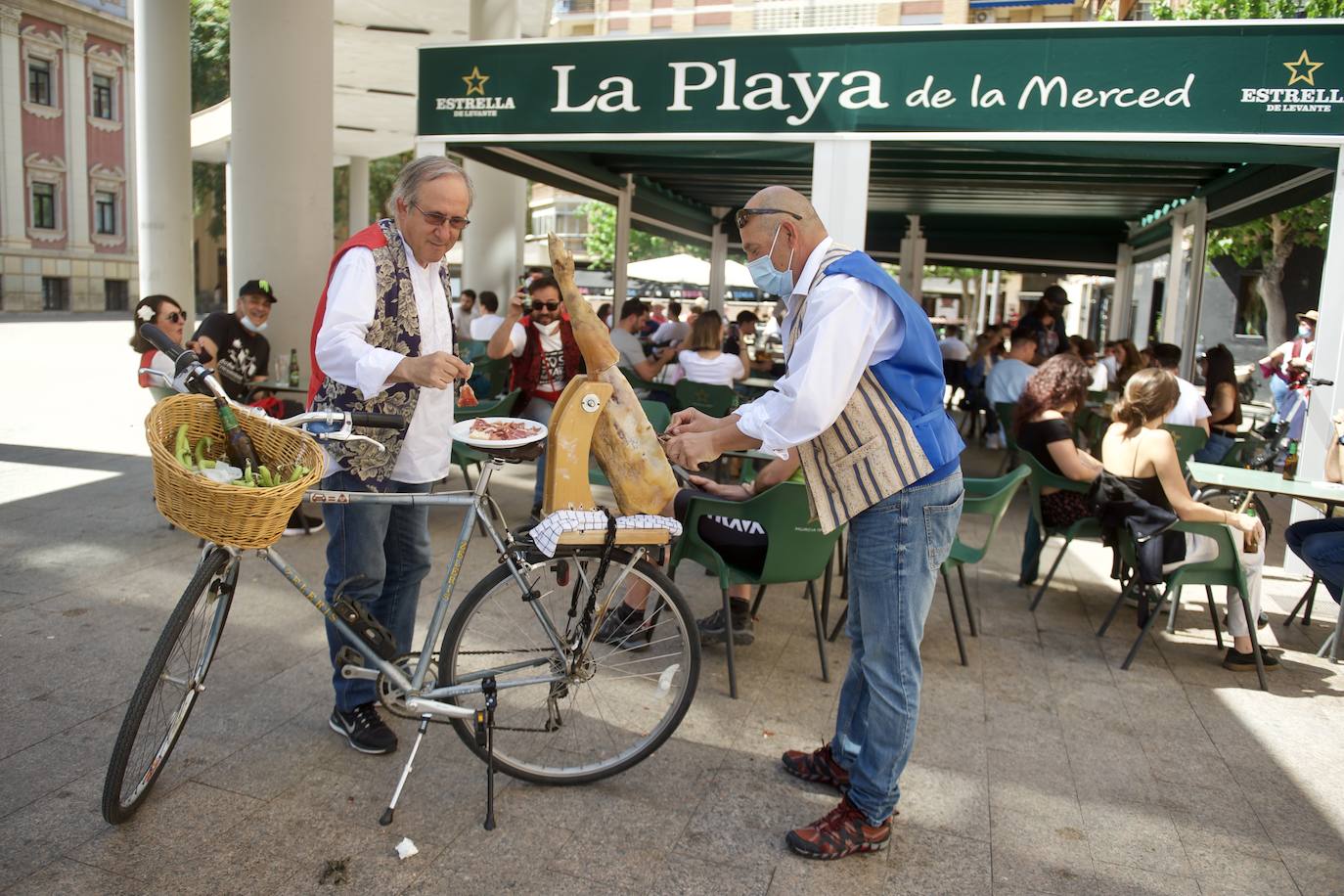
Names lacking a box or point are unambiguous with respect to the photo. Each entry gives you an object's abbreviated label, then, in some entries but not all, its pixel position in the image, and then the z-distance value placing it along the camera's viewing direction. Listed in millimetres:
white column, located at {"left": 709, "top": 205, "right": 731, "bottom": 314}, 16391
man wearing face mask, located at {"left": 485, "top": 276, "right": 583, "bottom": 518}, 6371
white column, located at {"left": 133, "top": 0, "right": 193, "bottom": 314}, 11109
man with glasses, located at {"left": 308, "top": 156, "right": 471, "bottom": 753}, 2951
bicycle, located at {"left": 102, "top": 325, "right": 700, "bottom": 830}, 2799
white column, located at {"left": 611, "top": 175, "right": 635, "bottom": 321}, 11945
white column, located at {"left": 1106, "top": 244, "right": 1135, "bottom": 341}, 14908
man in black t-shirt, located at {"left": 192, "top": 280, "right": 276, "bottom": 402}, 6160
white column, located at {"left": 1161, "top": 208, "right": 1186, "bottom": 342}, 10570
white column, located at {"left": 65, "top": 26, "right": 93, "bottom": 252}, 37062
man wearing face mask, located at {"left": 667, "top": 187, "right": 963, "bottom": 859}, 2568
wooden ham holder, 3057
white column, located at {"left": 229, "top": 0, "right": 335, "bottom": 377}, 7754
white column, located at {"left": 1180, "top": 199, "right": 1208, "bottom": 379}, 9719
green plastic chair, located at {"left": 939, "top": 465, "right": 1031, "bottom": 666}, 4539
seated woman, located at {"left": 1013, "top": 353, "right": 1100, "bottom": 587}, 5242
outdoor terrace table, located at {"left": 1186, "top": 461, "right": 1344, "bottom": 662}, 4430
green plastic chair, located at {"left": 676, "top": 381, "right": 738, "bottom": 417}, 7410
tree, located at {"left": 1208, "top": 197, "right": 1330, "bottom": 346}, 18797
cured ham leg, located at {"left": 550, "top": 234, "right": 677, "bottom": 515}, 3079
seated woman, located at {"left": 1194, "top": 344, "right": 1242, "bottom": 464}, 7371
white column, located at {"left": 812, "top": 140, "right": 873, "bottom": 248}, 6844
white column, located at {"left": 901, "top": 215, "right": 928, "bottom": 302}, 15258
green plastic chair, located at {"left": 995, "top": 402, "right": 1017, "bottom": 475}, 7921
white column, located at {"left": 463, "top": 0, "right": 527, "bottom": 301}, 13383
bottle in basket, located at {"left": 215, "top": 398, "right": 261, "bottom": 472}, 2684
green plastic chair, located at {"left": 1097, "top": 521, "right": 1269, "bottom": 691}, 4422
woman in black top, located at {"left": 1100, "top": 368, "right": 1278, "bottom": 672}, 4574
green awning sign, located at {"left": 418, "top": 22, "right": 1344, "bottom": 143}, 6121
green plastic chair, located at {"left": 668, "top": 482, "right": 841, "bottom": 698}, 3973
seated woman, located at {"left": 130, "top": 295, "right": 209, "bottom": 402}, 5633
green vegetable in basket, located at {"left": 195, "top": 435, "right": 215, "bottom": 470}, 2637
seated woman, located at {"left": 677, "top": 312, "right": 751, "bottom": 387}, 7770
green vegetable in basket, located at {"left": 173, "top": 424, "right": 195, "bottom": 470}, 2543
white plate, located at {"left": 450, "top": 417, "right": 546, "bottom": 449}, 2855
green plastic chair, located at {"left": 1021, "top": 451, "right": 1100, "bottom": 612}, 5230
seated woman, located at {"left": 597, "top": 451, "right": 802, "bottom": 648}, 3322
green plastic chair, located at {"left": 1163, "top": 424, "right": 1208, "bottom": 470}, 6375
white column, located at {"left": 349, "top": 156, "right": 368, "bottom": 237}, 26281
